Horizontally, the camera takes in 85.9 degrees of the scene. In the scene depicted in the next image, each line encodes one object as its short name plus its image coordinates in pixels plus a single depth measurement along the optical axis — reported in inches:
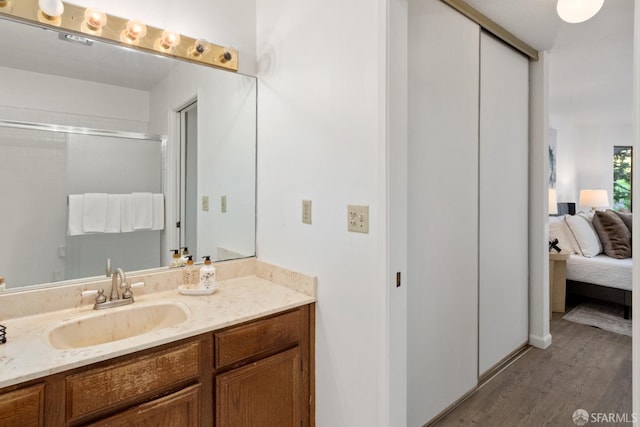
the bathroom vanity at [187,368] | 38.7
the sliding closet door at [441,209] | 67.0
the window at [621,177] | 230.4
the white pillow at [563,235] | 151.0
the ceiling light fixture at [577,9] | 69.2
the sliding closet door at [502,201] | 88.3
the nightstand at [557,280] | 136.7
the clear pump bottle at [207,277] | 64.5
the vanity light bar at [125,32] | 53.2
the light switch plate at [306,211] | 64.1
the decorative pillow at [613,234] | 145.0
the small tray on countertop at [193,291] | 63.4
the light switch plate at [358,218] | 53.9
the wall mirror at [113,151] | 54.3
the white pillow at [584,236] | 146.7
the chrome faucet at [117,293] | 56.8
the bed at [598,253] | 135.2
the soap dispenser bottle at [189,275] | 66.2
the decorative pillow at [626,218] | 157.5
